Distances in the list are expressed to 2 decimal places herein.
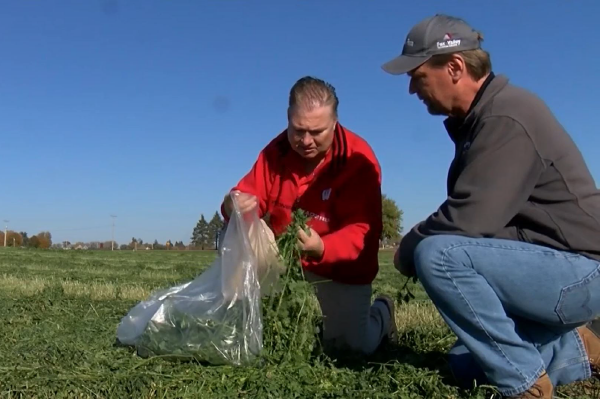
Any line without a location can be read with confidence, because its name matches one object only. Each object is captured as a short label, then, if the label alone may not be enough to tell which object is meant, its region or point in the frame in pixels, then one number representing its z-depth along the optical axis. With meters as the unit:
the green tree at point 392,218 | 60.16
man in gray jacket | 2.85
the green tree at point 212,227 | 90.85
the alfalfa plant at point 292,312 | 3.56
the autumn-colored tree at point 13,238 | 73.41
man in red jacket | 3.90
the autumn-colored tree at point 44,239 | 74.03
